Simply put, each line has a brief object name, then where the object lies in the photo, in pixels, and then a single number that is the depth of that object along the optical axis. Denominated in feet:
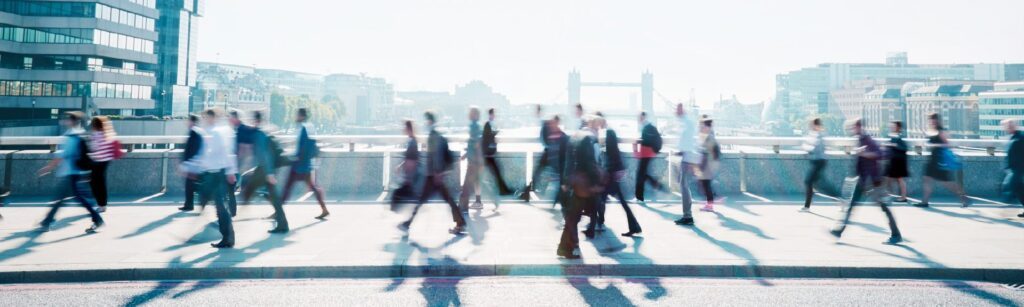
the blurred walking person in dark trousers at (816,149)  29.60
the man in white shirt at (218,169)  21.38
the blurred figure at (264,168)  24.23
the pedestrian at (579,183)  19.90
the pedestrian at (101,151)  26.04
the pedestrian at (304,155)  26.03
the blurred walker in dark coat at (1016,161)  28.04
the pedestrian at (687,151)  27.58
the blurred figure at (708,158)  28.81
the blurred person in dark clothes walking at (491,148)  30.07
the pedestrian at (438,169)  24.11
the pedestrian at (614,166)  22.85
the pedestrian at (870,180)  22.54
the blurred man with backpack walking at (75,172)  24.71
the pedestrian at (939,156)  30.07
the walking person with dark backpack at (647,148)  30.01
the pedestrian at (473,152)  29.35
